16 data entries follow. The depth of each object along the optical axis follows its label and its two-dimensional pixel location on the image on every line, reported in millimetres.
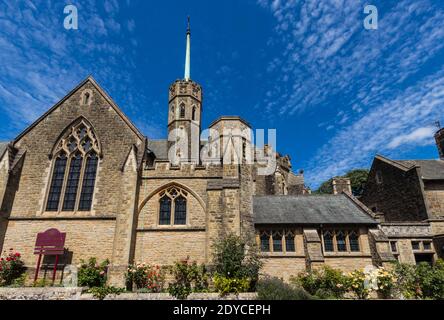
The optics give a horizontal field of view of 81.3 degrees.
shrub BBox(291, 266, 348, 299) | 13289
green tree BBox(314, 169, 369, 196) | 52969
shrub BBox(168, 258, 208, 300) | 13437
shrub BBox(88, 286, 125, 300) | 10844
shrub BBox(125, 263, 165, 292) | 13336
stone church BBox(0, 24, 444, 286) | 15031
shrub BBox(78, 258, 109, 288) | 13281
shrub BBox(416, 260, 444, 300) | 12914
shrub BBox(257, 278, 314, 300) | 10234
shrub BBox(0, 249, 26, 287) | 13836
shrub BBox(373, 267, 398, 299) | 11188
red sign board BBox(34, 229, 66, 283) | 14266
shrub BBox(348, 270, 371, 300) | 11438
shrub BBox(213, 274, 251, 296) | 11445
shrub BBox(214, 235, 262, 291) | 12195
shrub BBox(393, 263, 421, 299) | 13188
